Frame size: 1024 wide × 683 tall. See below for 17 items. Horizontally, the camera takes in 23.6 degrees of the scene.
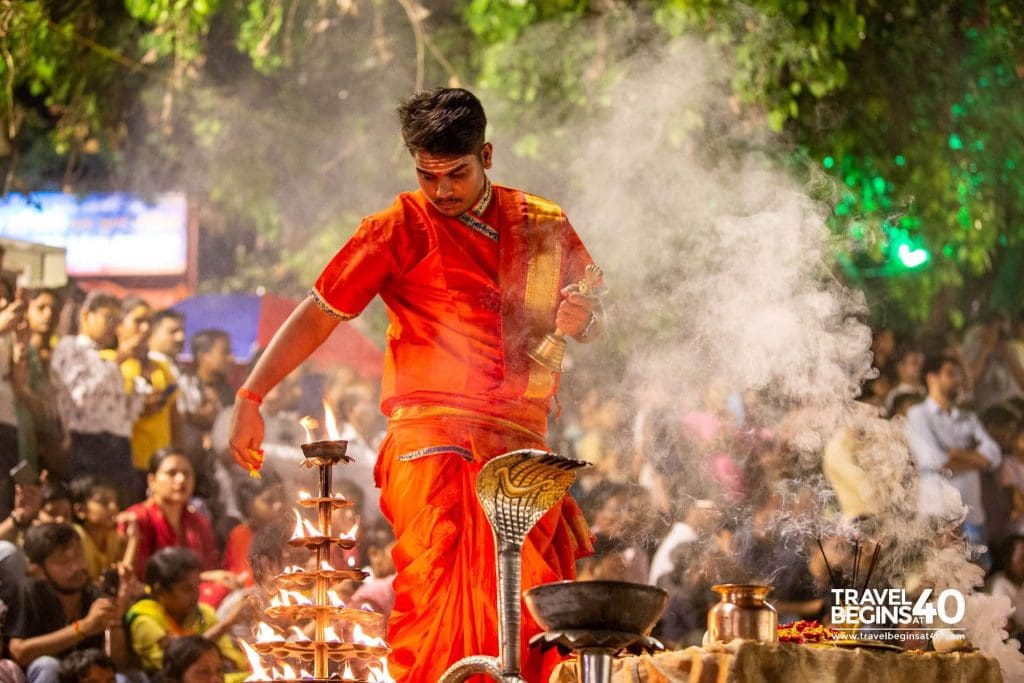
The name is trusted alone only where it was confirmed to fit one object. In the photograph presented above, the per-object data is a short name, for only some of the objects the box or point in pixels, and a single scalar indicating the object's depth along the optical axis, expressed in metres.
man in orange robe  7.64
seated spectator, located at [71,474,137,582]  15.16
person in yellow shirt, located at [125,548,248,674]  14.70
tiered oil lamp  6.85
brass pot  7.38
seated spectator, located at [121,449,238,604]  15.59
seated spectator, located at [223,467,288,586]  15.95
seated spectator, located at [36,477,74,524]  15.43
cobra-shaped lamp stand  6.05
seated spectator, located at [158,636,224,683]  14.27
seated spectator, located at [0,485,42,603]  14.36
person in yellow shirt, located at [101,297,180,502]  16.42
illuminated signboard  17.37
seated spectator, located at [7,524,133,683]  13.90
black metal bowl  5.49
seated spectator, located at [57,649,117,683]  13.41
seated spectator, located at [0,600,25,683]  12.83
